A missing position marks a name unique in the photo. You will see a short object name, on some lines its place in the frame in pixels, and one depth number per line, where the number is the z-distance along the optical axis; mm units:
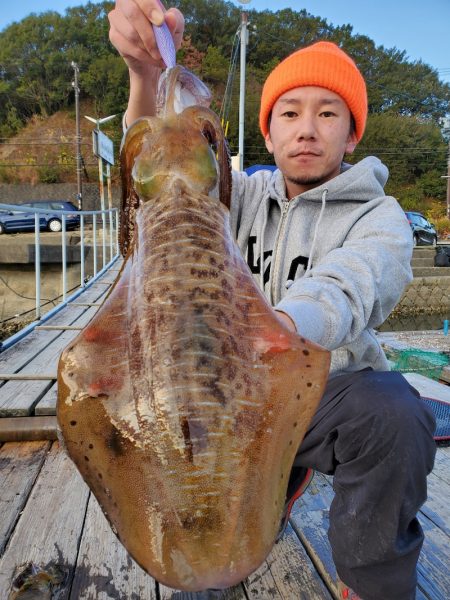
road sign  11812
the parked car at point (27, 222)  25422
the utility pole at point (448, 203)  38875
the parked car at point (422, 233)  25295
